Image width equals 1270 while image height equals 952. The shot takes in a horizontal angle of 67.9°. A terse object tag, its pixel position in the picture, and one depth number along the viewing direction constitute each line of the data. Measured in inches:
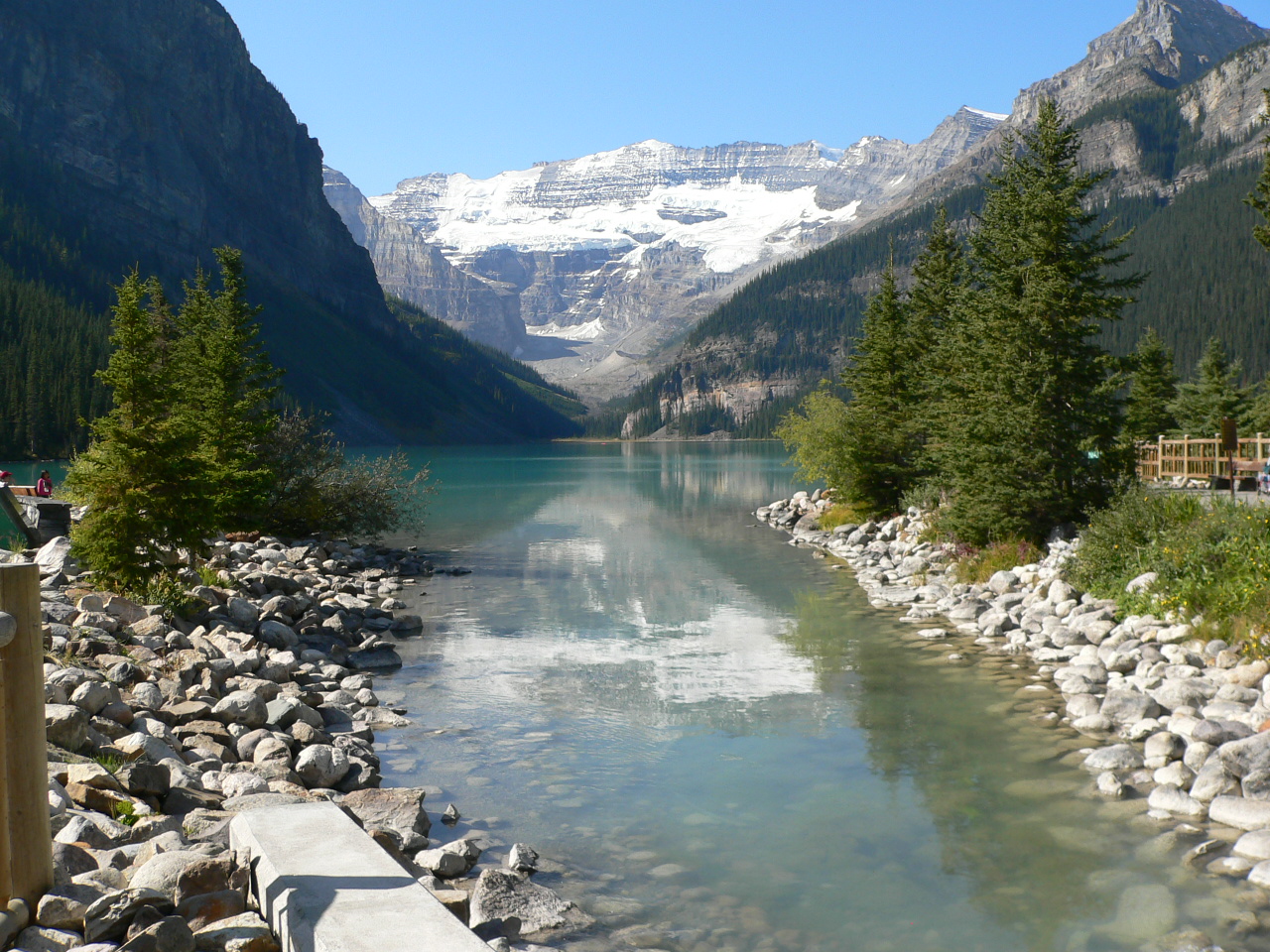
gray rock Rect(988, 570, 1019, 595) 887.7
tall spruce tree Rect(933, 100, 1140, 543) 917.8
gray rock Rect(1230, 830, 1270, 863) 354.9
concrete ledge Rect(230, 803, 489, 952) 226.1
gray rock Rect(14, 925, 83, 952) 222.1
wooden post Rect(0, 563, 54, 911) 223.6
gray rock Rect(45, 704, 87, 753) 365.4
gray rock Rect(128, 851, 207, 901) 254.4
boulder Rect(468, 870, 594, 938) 322.7
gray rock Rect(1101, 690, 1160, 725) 522.3
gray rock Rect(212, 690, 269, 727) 493.7
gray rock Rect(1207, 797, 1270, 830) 378.6
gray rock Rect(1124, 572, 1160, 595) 682.2
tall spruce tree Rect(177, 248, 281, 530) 1083.9
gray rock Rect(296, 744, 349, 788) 440.1
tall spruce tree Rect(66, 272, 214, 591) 691.4
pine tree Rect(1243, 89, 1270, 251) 842.2
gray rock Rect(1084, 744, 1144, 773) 463.5
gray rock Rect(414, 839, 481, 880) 354.3
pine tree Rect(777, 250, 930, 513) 1553.9
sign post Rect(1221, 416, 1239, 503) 1125.7
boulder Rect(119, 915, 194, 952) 221.1
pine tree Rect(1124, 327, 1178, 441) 2330.2
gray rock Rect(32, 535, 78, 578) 726.7
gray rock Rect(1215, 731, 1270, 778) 406.9
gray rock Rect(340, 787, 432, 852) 376.8
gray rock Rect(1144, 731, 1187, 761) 459.5
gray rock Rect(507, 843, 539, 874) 370.6
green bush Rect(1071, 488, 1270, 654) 586.9
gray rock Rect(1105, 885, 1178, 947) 319.6
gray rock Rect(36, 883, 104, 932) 229.9
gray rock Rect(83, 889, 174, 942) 227.3
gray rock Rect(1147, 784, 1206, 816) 404.9
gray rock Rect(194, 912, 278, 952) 232.4
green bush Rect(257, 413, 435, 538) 1366.9
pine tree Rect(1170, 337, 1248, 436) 2265.0
